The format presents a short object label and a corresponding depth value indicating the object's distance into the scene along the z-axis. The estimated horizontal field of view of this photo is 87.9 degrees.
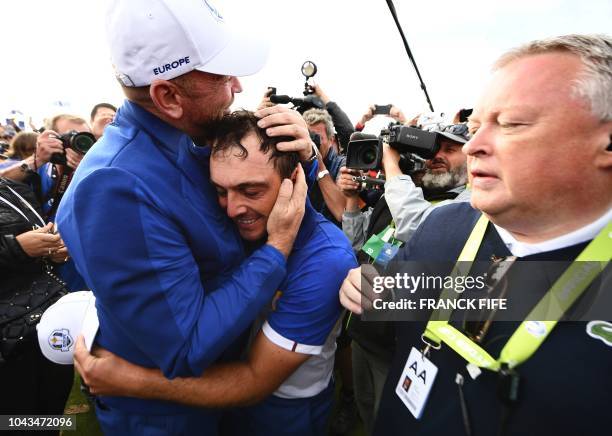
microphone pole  3.63
